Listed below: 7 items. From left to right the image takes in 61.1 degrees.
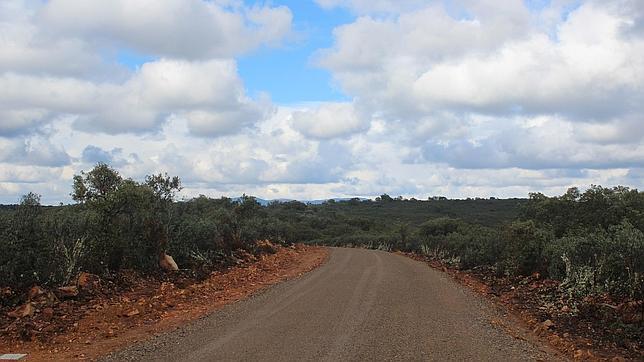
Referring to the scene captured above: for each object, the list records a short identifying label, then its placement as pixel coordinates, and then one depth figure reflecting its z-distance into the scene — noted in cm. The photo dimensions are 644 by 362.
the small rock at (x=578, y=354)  770
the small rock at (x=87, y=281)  1150
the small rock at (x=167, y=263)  1538
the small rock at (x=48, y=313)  941
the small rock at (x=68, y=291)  1078
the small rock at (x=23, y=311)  932
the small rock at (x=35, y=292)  1024
